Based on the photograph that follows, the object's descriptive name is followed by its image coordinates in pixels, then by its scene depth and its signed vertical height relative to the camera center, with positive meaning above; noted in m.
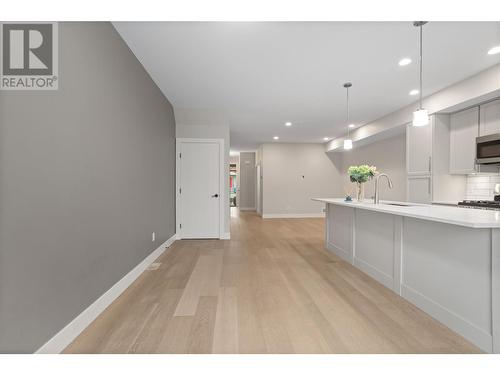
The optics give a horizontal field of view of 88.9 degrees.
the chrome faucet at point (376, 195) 3.36 -0.11
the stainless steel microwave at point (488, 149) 3.51 +0.55
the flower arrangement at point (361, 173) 3.64 +0.20
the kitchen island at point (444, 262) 1.71 -0.65
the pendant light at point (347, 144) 4.35 +0.73
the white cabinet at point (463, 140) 3.98 +0.78
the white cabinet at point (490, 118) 3.64 +1.02
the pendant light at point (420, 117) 2.63 +0.73
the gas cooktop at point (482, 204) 3.56 -0.25
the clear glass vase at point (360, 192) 3.84 -0.08
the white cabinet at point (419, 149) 4.52 +0.70
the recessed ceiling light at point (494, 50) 2.96 +1.62
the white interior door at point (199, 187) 5.33 -0.02
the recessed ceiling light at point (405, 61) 3.21 +1.61
